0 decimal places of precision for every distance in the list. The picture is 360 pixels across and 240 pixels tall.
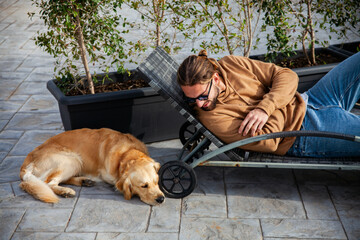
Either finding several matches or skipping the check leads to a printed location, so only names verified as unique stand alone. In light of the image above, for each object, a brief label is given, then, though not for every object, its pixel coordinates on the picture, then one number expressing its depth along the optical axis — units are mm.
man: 3289
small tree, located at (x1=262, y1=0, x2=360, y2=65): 4688
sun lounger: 3240
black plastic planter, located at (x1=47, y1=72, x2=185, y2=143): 4125
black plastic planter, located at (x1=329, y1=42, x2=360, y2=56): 5332
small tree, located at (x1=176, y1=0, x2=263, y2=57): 4465
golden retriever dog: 3510
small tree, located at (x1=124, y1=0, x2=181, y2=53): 4348
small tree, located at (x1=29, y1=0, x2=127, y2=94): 3924
